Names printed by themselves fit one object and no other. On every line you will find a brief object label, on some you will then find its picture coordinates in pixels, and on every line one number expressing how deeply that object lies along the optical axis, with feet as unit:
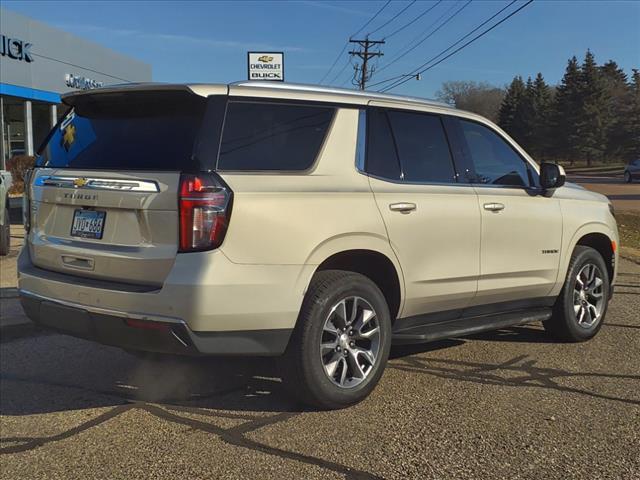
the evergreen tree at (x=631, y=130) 218.59
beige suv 11.51
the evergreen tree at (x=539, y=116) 246.47
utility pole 170.91
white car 30.63
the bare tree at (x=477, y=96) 199.00
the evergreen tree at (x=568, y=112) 226.58
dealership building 80.12
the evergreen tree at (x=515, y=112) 264.72
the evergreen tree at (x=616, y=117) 223.71
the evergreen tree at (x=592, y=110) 222.28
